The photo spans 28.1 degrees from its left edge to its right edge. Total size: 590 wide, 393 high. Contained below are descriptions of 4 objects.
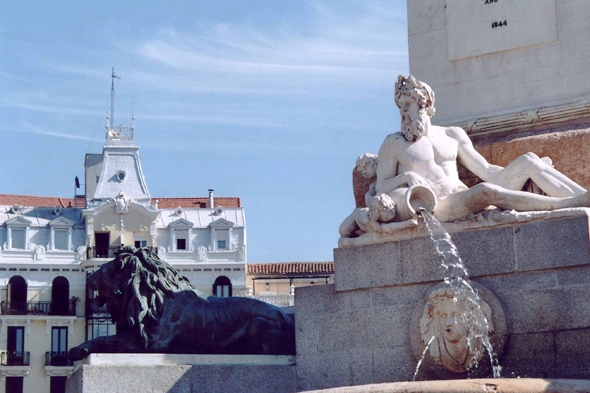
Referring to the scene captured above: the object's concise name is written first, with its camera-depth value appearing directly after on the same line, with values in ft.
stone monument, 47.19
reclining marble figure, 41.04
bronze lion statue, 46.68
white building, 201.05
